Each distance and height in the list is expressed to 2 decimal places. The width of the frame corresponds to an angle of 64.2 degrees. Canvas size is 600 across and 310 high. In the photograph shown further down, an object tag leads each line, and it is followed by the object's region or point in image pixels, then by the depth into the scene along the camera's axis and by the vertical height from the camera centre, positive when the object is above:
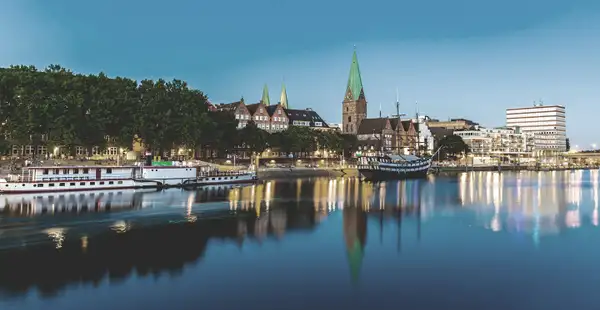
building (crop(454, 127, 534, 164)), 194.12 +3.81
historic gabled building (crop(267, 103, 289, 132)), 137.81 +14.07
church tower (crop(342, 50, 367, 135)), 176.75 +24.44
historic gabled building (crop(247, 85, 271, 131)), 133.38 +14.18
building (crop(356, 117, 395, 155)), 165.75 +11.25
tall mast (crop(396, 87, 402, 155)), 174.85 +10.02
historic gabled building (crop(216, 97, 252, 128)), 128.01 +14.43
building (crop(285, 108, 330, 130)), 154.50 +15.77
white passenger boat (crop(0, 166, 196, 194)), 48.91 -1.68
